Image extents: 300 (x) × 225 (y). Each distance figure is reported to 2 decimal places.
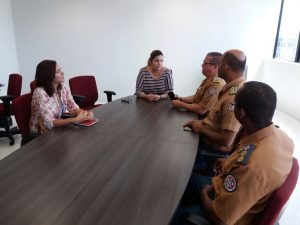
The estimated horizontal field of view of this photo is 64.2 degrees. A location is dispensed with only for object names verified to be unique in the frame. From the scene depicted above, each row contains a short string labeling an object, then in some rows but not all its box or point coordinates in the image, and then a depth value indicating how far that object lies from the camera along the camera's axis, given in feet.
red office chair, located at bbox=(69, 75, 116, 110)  10.67
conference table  3.03
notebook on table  6.21
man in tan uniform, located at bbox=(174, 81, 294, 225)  2.97
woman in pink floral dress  6.22
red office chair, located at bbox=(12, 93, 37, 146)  6.25
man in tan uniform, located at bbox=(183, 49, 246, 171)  5.37
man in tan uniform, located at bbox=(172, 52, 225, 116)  7.11
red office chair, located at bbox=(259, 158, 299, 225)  2.81
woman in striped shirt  9.92
